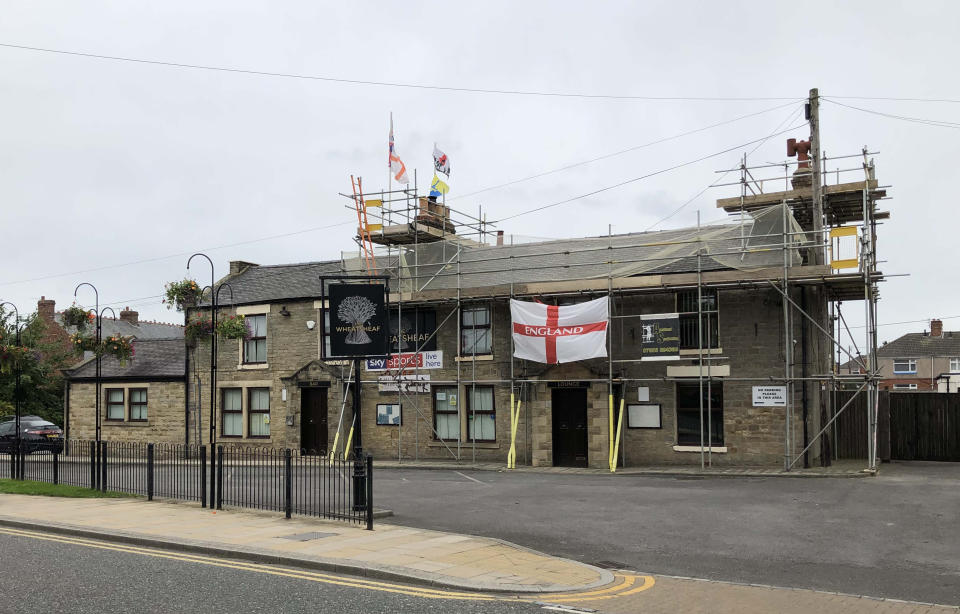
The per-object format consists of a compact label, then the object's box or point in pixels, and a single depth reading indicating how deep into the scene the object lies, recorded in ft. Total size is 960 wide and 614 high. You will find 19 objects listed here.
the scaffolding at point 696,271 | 73.72
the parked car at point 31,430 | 114.73
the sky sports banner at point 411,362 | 92.27
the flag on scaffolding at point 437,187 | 100.58
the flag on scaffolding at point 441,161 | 100.12
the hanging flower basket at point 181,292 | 73.61
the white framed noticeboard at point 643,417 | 80.48
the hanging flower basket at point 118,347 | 74.74
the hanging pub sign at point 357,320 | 50.52
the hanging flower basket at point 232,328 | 93.71
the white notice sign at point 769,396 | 74.64
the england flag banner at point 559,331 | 79.10
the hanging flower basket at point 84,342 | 75.20
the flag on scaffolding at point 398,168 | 96.73
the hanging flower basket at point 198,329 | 80.69
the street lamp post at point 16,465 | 72.33
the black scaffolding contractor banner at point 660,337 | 77.46
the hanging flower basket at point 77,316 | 75.25
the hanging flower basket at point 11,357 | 72.38
